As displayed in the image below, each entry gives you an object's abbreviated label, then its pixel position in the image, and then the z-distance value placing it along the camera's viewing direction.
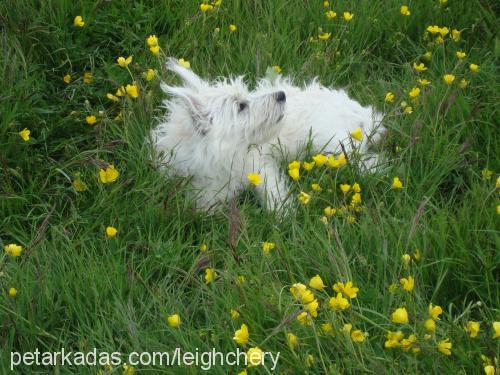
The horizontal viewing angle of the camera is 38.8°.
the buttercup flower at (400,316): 2.21
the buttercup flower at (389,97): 4.31
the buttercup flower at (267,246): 2.91
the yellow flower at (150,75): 4.43
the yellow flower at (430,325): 2.27
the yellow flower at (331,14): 5.09
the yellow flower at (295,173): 3.27
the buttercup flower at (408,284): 2.47
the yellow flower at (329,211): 3.12
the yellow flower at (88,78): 4.66
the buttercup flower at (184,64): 4.43
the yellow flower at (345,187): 3.29
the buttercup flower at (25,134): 3.98
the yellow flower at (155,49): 4.38
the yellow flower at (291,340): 2.35
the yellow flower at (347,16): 4.98
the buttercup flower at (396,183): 3.32
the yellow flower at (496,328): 2.20
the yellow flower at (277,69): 4.79
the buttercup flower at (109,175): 3.61
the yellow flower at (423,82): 4.38
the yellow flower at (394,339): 2.36
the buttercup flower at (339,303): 2.30
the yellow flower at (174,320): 2.50
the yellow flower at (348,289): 2.39
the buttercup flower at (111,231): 3.17
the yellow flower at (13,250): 2.91
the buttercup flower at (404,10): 5.14
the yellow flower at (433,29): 4.87
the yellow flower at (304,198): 3.22
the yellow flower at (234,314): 2.66
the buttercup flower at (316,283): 2.38
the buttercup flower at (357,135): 3.56
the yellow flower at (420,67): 4.59
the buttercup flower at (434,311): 2.30
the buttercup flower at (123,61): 4.35
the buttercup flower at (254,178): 3.27
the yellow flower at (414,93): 4.11
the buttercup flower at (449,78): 4.03
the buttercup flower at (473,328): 2.27
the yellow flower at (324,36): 4.96
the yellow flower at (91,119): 4.29
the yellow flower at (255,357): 2.21
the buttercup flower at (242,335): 2.34
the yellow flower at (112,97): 4.31
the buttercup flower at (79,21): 4.68
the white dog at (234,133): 4.16
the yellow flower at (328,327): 2.41
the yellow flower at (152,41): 4.39
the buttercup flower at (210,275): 2.84
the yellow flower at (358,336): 2.29
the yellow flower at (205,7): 4.94
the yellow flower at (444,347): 2.28
